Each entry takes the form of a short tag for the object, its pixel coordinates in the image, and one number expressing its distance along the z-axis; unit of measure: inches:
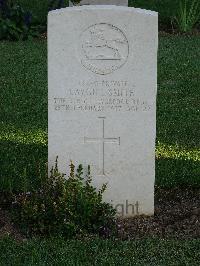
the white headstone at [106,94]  187.5
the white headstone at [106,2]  427.8
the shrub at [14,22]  446.6
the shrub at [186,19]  464.1
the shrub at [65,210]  186.9
